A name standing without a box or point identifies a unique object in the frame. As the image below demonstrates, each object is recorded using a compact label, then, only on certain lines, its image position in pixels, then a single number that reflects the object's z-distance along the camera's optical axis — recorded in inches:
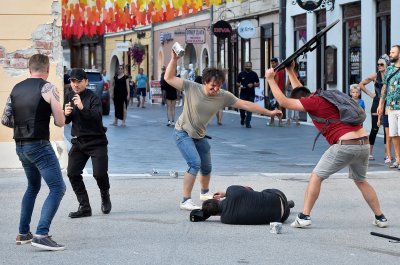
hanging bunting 679.7
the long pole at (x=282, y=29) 1376.7
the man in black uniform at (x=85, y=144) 448.8
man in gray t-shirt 457.4
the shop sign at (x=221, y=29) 1498.5
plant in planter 2330.2
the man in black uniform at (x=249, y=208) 420.8
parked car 1547.7
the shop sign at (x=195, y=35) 1628.9
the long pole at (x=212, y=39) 1756.4
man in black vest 367.6
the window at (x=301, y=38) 1307.8
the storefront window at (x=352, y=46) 1139.9
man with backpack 406.6
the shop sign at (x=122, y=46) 2341.3
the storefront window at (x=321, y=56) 1244.5
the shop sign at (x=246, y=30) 1478.8
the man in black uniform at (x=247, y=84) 1192.2
